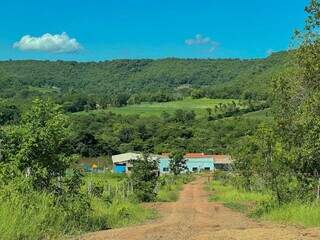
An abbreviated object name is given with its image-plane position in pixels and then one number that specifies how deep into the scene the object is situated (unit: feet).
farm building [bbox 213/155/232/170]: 401.37
